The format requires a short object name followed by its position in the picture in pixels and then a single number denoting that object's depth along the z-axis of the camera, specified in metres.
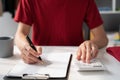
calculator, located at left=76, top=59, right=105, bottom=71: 0.86
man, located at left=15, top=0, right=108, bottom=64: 1.35
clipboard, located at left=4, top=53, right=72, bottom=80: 0.77
